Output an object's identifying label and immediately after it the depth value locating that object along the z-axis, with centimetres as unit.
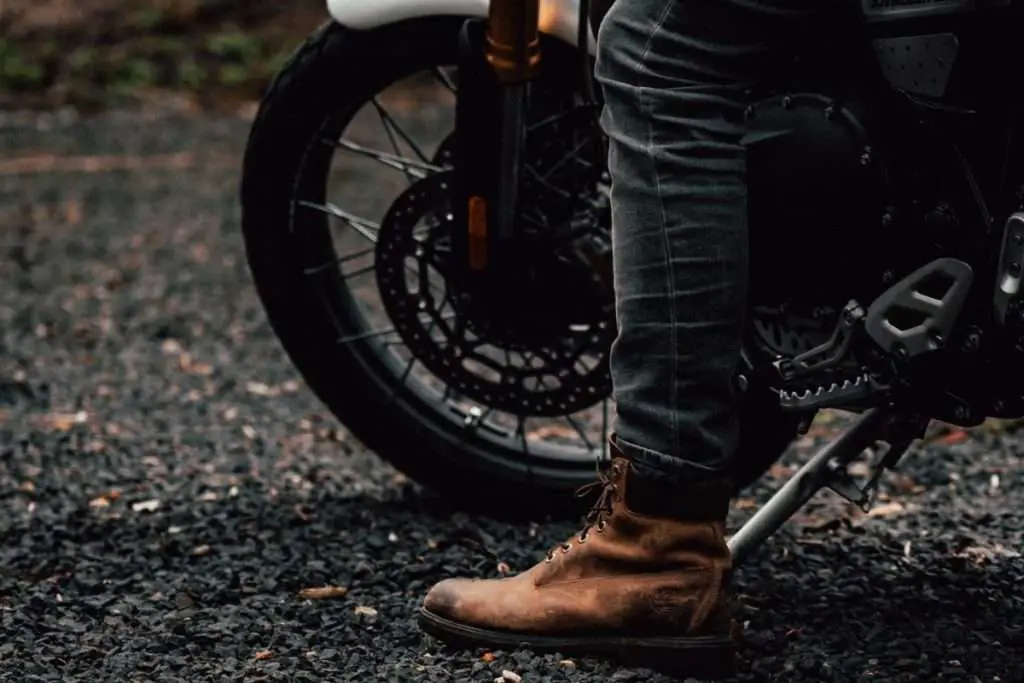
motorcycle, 346
